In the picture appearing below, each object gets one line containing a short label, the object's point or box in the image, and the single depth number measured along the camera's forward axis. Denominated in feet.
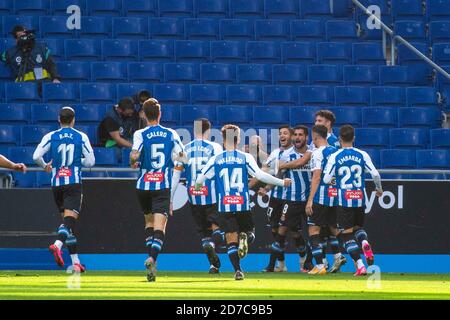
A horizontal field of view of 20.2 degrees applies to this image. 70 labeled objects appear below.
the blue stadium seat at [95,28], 76.48
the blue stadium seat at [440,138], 72.84
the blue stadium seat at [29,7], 77.20
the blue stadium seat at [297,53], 77.15
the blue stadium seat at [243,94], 73.67
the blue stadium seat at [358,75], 76.38
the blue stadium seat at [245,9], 79.51
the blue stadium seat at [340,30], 78.84
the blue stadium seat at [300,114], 72.28
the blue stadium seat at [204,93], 73.15
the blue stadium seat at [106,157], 67.36
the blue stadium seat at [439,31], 79.77
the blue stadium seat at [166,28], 77.41
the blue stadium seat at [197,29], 77.51
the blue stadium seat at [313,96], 74.08
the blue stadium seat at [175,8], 78.79
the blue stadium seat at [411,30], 79.92
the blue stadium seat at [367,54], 78.07
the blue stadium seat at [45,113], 69.92
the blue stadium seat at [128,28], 76.74
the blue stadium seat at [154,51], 75.72
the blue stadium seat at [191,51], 76.02
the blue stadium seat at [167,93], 72.69
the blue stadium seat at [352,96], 74.69
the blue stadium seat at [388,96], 75.20
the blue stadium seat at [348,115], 72.95
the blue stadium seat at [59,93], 71.77
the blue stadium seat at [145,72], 74.18
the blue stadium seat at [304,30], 78.38
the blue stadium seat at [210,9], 79.00
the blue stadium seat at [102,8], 77.97
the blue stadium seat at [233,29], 77.82
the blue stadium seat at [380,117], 73.69
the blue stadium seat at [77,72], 73.87
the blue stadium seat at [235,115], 71.56
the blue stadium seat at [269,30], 78.23
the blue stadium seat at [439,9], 81.05
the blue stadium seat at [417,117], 74.28
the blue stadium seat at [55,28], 76.18
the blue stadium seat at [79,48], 74.90
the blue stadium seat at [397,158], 70.59
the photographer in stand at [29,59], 71.77
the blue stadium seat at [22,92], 71.51
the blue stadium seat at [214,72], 74.84
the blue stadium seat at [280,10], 79.87
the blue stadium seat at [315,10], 80.28
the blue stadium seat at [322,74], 75.72
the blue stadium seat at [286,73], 75.51
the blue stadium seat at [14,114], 69.97
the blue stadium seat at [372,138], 71.92
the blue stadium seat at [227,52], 76.33
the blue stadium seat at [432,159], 70.79
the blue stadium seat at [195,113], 71.10
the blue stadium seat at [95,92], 71.97
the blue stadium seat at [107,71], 73.77
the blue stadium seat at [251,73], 75.41
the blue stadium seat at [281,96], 73.97
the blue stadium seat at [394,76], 77.00
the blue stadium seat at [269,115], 72.28
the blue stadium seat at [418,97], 75.61
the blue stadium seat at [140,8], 78.43
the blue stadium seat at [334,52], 77.41
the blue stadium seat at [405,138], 72.38
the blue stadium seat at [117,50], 75.31
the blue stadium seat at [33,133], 68.64
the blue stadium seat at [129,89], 72.18
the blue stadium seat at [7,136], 68.54
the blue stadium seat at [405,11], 81.25
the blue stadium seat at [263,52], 77.00
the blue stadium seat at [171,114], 71.10
